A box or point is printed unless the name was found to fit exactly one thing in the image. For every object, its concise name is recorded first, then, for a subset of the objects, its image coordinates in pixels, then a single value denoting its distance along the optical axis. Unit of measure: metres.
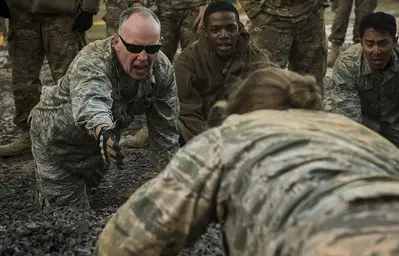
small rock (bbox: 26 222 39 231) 3.91
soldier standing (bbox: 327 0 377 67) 10.30
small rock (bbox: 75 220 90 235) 3.79
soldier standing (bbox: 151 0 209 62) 6.55
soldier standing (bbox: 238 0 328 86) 6.41
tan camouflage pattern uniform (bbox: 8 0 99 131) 6.29
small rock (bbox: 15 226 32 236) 3.86
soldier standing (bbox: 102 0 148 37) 6.88
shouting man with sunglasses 3.98
